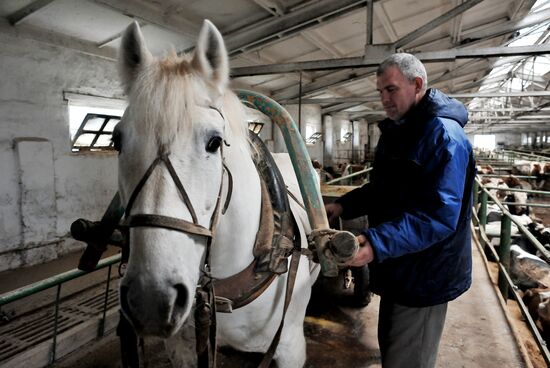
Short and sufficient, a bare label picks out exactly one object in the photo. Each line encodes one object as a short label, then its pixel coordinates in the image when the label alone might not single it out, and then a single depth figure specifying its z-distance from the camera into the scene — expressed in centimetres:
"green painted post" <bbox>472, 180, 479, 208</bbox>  679
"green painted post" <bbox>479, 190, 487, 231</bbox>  526
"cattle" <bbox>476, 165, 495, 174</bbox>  1243
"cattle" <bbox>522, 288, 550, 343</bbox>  370
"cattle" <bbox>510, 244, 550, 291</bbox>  479
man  122
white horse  87
